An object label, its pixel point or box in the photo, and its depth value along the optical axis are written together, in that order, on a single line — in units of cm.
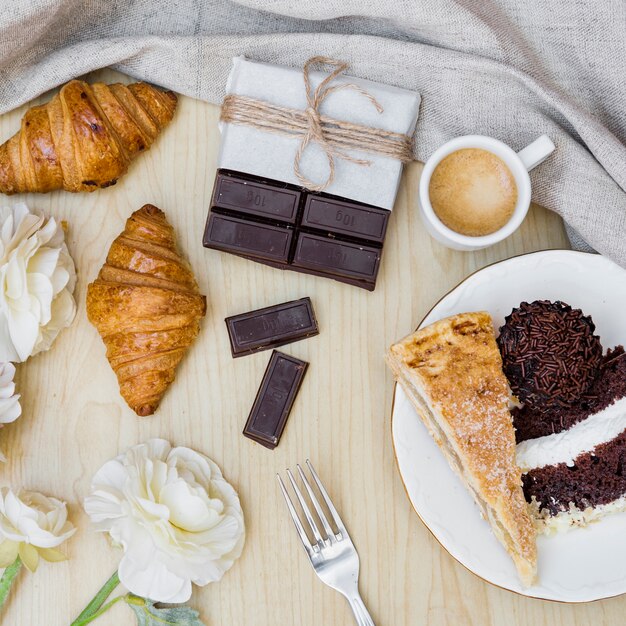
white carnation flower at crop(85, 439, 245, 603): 56
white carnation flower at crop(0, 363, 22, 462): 57
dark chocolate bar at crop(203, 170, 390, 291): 58
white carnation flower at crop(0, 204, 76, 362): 56
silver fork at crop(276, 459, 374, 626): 58
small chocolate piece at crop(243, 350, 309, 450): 59
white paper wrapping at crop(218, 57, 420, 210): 58
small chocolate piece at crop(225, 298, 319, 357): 59
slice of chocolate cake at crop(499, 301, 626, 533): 57
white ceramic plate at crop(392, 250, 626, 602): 57
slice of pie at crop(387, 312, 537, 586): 55
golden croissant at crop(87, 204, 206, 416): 57
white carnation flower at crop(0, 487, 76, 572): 56
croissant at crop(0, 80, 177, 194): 57
